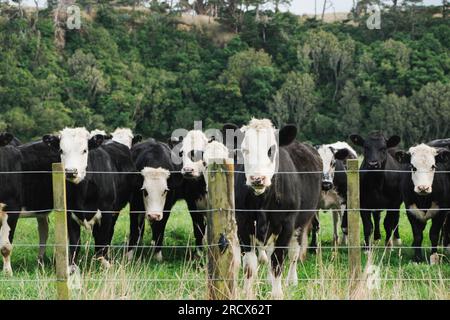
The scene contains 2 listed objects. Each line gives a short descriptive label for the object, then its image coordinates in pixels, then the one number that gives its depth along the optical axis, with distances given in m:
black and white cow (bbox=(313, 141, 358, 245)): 13.51
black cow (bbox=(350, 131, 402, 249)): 12.79
